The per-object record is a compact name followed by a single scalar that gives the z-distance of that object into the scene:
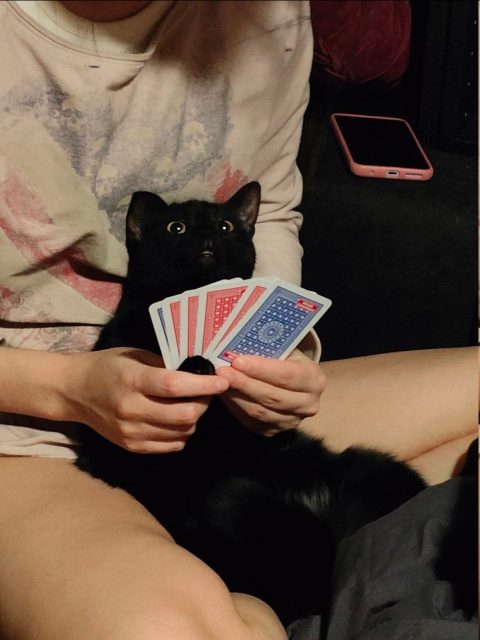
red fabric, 0.88
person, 0.73
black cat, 0.95
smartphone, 1.13
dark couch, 1.12
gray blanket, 0.71
